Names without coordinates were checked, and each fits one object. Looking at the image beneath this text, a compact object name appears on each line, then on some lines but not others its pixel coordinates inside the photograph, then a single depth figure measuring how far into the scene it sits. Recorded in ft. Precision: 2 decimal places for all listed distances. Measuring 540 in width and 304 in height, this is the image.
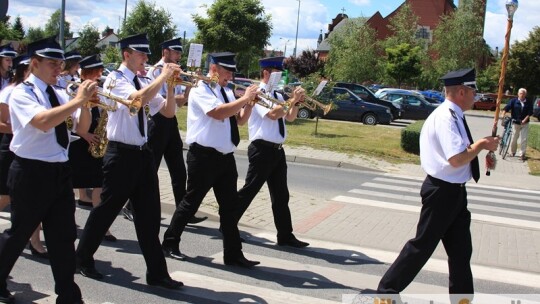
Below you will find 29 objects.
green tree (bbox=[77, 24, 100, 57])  193.06
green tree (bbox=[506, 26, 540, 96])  162.09
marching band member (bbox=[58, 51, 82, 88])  21.57
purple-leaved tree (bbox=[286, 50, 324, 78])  195.72
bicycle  55.83
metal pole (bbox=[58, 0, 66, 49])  69.37
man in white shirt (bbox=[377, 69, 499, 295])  14.58
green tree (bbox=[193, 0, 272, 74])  107.96
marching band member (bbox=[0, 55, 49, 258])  17.43
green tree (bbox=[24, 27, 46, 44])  317.34
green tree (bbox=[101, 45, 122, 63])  117.29
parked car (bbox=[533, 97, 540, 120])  128.06
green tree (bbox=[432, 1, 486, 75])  179.42
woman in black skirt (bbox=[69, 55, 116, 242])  21.91
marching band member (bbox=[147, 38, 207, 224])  22.76
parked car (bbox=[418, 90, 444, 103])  114.09
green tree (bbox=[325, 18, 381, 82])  168.25
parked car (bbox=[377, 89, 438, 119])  97.19
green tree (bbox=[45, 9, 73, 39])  355.73
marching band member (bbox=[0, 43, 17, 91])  21.50
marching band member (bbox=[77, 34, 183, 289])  16.35
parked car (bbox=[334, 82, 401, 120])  89.56
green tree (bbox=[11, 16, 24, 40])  304.09
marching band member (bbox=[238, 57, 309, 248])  21.02
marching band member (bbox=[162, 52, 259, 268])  18.53
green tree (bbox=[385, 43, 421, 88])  158.34
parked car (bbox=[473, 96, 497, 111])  161.68
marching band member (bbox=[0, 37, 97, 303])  13.74
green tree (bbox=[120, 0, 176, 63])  129.18
